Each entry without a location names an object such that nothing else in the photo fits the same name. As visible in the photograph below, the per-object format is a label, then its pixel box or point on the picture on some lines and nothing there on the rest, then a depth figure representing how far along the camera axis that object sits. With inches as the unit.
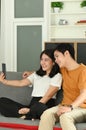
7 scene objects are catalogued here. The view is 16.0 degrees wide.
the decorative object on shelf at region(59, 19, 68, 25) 228.2
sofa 100.7
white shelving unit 228.4
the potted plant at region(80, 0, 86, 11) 221.1
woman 105.3
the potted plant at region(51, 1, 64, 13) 226.7
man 95.5
